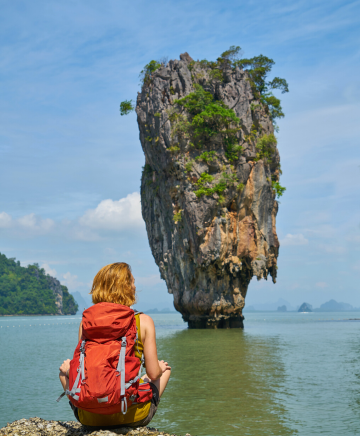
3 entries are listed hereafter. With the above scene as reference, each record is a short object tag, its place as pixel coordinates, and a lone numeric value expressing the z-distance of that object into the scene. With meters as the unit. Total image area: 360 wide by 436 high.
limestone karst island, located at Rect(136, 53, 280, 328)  27.89
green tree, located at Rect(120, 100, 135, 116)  32.94
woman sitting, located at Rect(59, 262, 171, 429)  2.79
